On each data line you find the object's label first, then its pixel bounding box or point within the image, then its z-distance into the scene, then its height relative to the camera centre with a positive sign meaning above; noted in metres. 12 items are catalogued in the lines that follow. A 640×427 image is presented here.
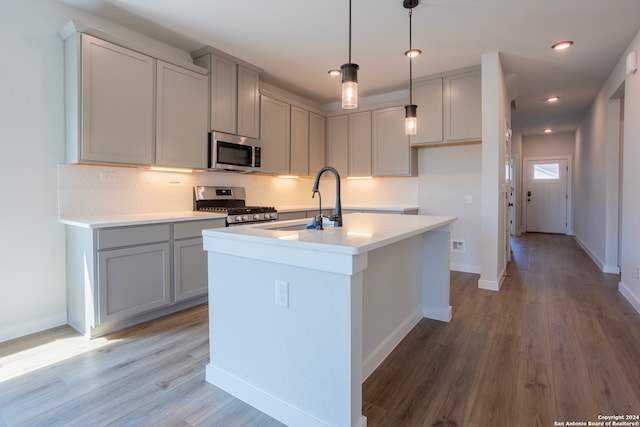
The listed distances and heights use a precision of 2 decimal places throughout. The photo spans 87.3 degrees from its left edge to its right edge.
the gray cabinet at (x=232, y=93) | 3.59 +1.24
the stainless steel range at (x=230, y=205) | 3.51 -0.04
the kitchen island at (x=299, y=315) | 1.41 -0.56
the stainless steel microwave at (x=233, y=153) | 3.58 +0.56
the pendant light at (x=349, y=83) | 1.96 +0.70
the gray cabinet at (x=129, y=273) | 2.51 -0.58
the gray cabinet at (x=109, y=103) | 2.64 +0.83
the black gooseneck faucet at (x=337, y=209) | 1.98 -0.05
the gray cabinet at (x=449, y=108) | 4.07 +1.18
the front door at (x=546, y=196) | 8.53 +0.14
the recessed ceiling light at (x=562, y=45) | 3.35 +1.59
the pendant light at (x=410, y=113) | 2.65 +0.71
